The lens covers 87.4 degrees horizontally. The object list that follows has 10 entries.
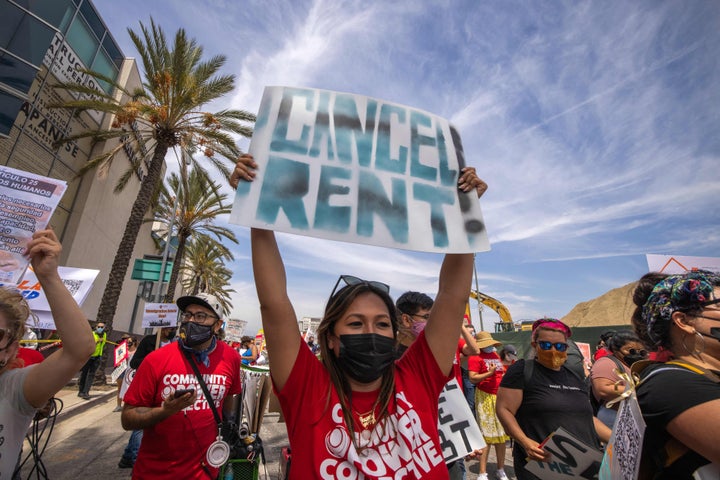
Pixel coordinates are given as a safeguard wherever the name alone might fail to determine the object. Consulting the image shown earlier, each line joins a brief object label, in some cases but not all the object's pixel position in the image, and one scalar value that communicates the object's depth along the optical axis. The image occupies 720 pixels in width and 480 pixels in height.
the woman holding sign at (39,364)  1.71
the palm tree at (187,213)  19.19
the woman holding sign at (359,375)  1.40
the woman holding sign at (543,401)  2.86
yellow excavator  30.34
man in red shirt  2.43
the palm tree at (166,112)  11.89
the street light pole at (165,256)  15.68
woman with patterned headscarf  1.31
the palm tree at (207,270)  27.83
